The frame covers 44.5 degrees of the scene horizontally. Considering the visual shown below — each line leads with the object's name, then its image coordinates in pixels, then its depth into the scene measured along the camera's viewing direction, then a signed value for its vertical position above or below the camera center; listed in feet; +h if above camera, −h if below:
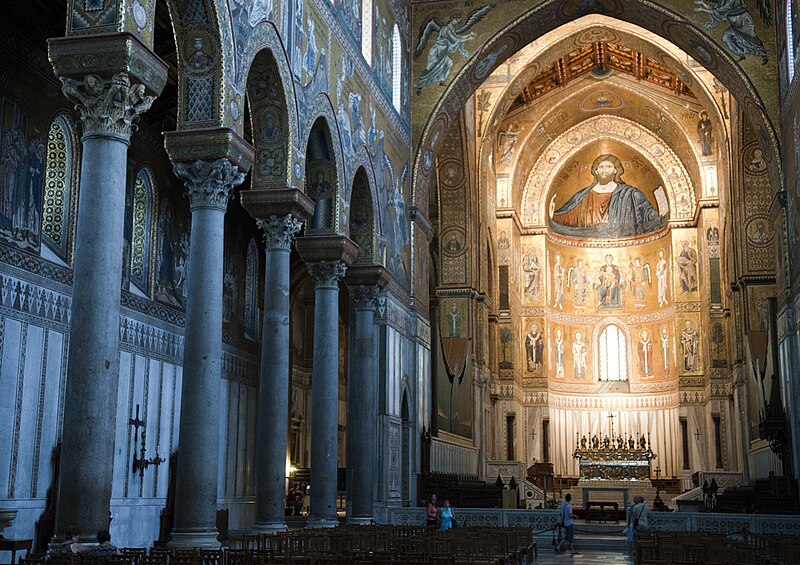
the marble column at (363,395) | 70.90 +6.78
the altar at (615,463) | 122.01 +3.37
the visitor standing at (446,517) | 65.87 -1.82
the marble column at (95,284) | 33.53 +7.11
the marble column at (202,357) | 42.45 +5.76
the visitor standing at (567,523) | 69.77 -2.34
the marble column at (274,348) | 53.52 +7.78
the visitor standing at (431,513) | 71.41 -1.69
